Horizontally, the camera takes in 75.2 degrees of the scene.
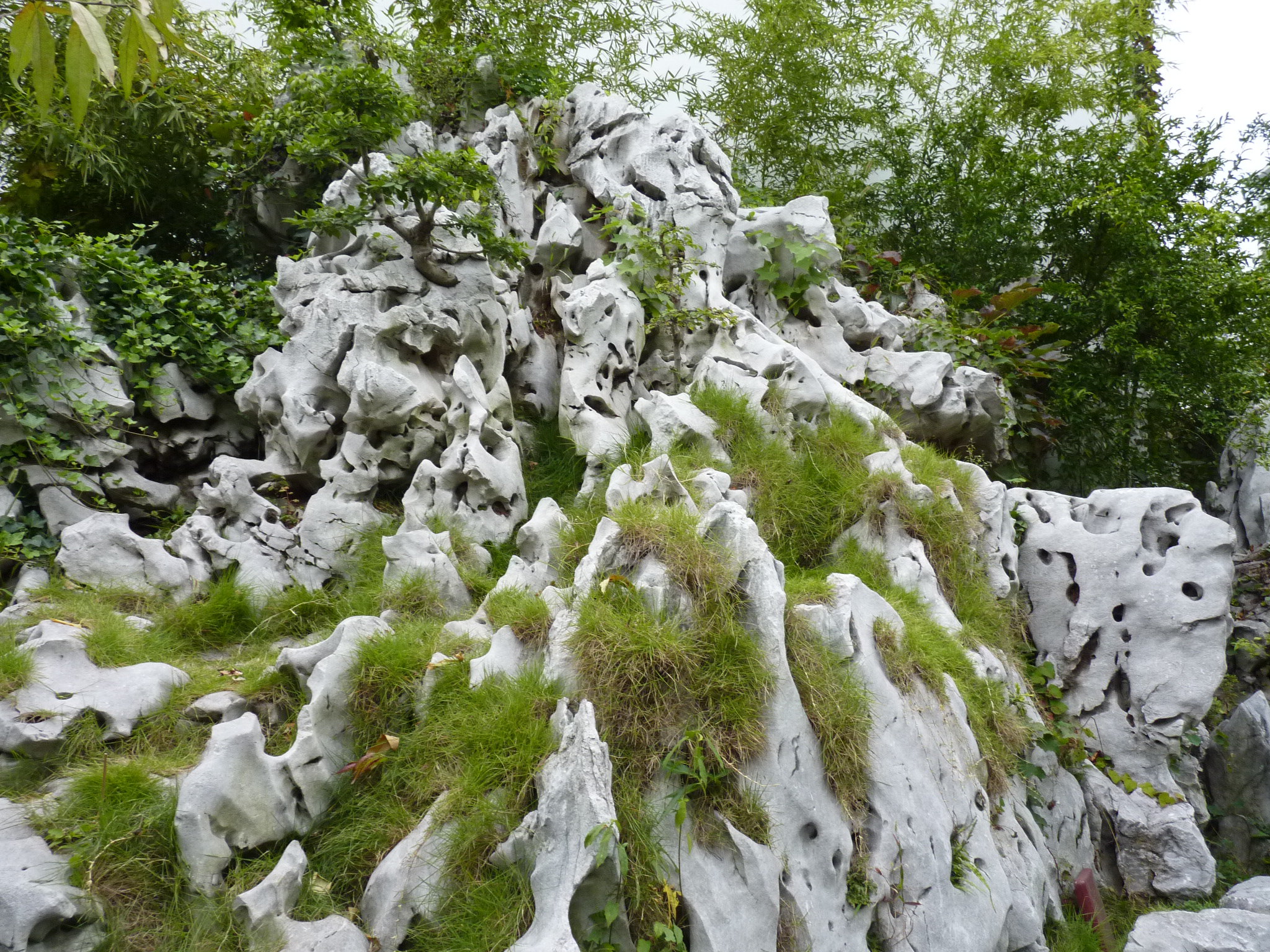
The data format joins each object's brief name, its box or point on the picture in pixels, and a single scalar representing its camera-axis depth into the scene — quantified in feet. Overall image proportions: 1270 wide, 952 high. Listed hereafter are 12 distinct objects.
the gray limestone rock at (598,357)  17.25
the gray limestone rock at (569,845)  8.04
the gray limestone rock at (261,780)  9.05
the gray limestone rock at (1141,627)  13.85
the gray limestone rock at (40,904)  7.94
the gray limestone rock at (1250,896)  11.49
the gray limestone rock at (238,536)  14.88
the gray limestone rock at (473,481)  15.42
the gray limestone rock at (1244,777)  14.42
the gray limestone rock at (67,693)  10.15
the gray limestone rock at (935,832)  9.91
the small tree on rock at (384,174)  16.07
